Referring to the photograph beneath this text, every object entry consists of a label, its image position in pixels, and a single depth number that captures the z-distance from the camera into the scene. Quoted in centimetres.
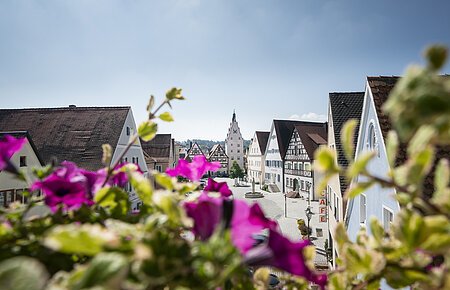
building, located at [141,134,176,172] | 3190
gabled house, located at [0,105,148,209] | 1645
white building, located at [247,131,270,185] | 4525
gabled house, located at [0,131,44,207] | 1009
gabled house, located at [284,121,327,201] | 3061
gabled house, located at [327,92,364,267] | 1109
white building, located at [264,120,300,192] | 3722
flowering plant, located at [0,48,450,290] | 41
